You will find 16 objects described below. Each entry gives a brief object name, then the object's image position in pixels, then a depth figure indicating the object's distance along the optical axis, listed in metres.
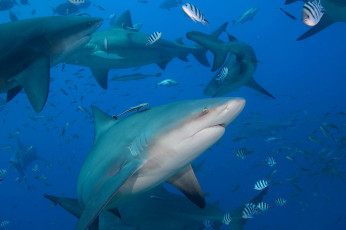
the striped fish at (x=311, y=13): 3.09
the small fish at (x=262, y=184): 6.00
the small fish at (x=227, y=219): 5.06
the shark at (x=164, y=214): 4.65
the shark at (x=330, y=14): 4.90
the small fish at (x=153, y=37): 5.86
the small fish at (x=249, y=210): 5.23
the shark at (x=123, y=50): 6.07
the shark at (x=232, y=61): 5.16
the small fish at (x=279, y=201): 6.77
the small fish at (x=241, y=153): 6.24
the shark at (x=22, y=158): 15.80
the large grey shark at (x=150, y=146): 1.98
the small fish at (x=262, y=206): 5.42
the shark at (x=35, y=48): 2.58
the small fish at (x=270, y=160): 6.89
